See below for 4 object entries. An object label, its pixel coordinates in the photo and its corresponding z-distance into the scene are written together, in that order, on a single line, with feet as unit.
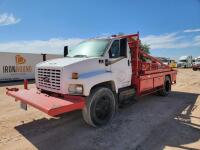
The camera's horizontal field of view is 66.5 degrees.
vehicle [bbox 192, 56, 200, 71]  79.05
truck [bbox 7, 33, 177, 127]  11.88
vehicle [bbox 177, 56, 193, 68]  104.59
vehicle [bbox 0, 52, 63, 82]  42.69
